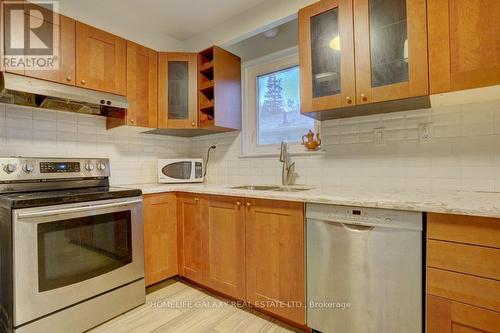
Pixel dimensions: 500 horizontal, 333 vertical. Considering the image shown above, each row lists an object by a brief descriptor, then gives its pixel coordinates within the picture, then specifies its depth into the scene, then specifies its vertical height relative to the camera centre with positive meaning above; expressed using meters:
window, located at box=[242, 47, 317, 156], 2.26 +0.59
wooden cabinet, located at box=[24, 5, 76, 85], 1.69 +0.88
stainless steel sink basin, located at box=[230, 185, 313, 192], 1.91 -0.17
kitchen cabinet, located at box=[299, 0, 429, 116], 1.38 +0.68
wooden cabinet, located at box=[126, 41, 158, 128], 2.19 +0.76
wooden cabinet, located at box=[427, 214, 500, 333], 1.00 -0.46
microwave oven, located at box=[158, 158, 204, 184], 2.46 -0.02
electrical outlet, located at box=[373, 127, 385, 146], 1.76 +0.21
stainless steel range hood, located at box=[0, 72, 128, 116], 1.53 +0.51
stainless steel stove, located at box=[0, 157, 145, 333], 1.37 -0.48
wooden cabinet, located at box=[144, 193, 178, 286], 2.01 -0.57
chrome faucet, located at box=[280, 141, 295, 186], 2.12 -0.02
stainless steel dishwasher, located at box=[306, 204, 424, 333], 1.17 -0.53
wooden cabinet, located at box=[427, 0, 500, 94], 1.21 +0.60
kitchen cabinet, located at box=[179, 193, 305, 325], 1.53 -0.57
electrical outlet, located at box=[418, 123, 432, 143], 1.60 +0.21
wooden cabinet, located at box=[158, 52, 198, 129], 2.43 +0.78
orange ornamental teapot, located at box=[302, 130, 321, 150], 2.04 +0.20
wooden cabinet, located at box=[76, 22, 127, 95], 1.88 +0.87
